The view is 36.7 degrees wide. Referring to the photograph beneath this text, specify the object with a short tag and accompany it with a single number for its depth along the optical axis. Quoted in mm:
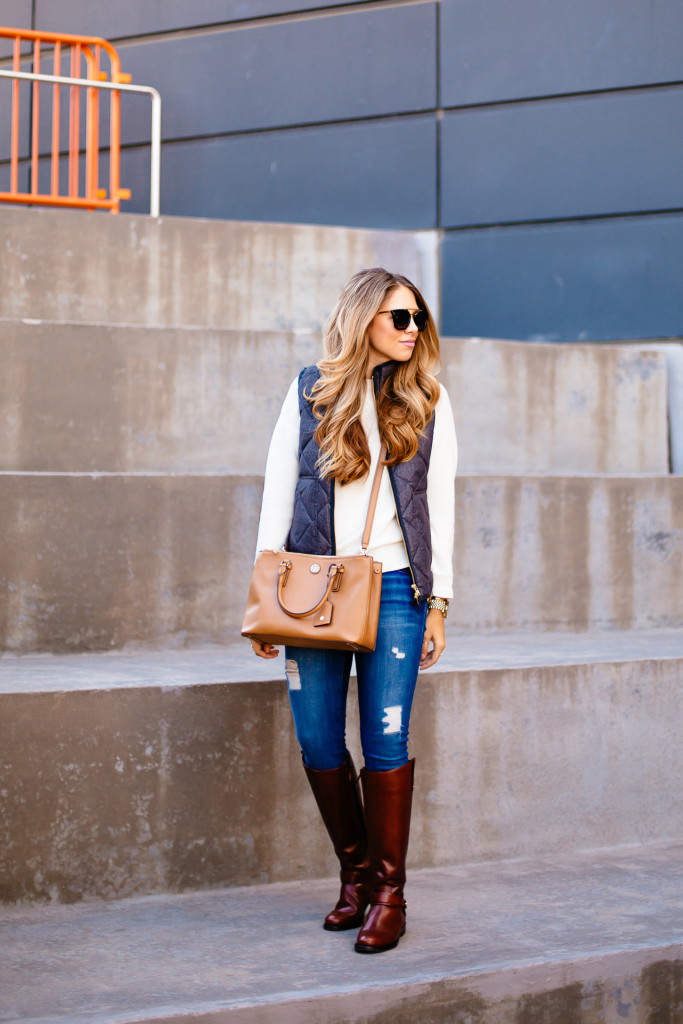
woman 2641
